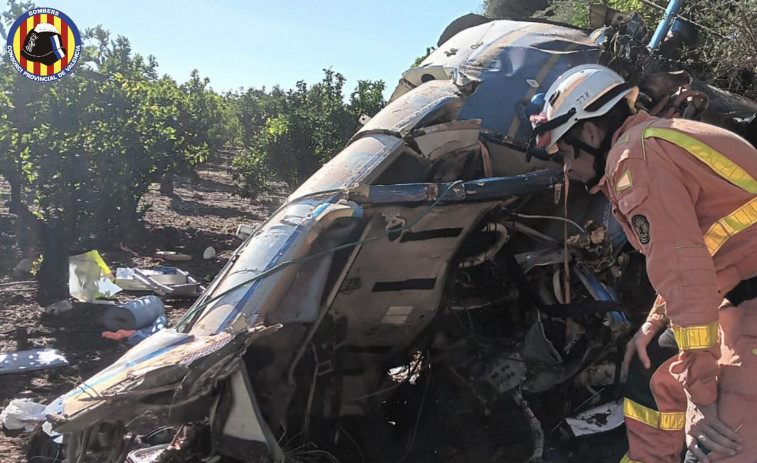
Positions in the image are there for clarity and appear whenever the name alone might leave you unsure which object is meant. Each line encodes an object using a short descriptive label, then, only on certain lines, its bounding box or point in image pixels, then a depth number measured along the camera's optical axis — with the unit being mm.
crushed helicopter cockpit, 2674
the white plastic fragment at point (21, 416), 4258
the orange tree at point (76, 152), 7492
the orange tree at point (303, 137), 14758
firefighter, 1813
